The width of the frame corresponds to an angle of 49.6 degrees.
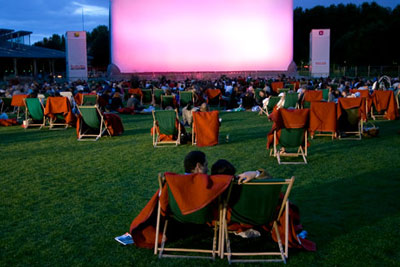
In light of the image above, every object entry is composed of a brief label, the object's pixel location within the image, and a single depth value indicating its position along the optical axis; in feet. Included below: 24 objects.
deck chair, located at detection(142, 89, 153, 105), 58.34
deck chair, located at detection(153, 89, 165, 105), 54.85
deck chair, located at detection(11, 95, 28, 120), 43.88
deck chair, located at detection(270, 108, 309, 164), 21.63
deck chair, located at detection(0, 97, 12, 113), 46.21
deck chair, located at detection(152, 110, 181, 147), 27.22
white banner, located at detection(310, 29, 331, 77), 85.92
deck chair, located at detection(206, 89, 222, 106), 54.90
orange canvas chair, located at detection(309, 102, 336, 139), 27.50
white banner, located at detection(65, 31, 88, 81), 85.15
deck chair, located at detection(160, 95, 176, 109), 48.31
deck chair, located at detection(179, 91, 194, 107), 49.67
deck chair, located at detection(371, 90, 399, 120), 38.70
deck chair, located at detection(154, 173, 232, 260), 10.05
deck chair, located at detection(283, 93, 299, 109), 39.73
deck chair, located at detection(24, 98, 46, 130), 36.14
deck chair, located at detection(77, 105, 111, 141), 30.63
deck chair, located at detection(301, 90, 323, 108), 41.55
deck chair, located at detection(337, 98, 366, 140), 28.22
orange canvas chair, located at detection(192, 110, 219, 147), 27.07
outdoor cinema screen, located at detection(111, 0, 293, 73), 108.58
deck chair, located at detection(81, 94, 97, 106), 44.16
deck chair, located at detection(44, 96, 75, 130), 35.14
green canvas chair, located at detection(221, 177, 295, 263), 10.09
